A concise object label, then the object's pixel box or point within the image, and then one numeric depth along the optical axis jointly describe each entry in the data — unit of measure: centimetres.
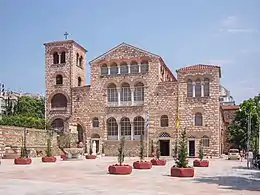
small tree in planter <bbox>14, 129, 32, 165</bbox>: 2628
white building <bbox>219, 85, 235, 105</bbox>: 8631
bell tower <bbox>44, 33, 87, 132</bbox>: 5053
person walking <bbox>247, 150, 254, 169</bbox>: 2745
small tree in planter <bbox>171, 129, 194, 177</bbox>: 1742
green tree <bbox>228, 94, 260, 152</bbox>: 5130
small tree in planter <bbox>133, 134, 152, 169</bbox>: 2311
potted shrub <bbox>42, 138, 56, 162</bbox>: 2989
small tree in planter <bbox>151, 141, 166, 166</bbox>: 2760
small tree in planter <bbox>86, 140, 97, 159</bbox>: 3883
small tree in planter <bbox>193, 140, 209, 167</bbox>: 2692
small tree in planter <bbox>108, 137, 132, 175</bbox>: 1848
